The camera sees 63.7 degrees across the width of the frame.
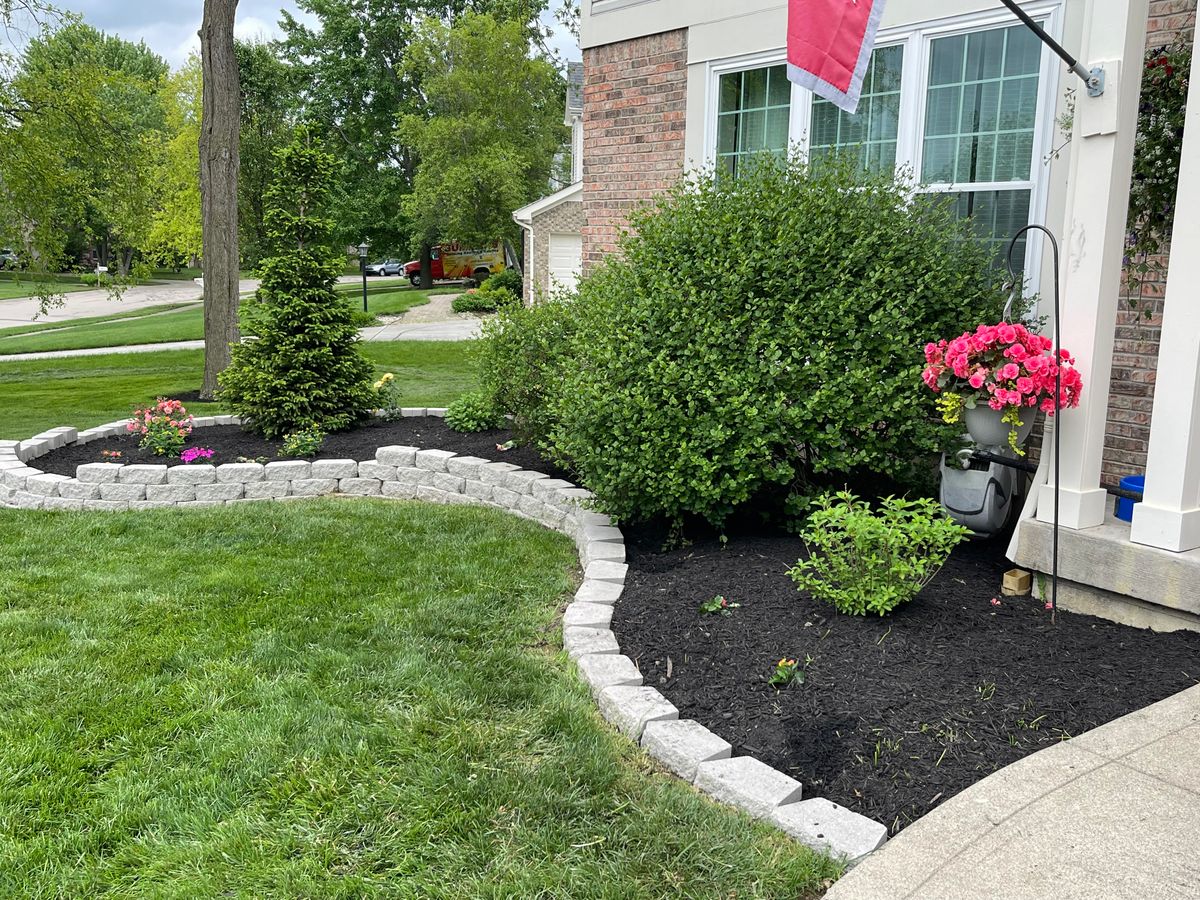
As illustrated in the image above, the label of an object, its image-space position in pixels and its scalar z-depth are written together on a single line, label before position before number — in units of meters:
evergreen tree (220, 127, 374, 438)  7.79
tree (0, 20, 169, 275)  12.16
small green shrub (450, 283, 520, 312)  25.52
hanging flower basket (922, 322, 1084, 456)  3.81
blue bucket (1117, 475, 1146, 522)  4.12
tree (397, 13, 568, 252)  28.62
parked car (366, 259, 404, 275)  49.31
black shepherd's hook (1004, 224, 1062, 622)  3.73
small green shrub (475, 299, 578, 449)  6.61
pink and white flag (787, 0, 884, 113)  3.88
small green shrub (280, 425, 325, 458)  7.35
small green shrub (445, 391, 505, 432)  7.89
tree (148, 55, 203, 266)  28.28
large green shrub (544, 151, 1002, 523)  4.53
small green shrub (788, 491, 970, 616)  3.68
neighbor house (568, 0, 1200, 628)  3.63
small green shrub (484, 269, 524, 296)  29.36
